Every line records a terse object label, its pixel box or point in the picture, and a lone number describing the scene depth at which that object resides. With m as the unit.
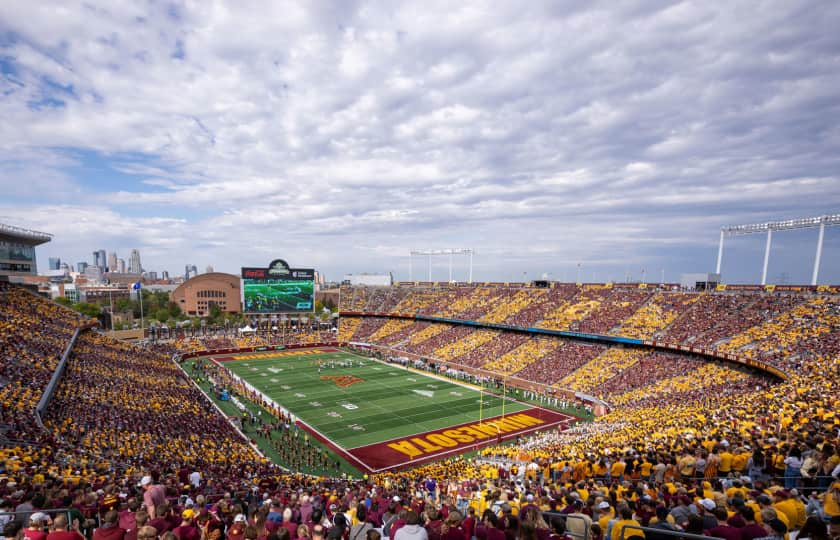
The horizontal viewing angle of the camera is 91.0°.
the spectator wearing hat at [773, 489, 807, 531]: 6.49
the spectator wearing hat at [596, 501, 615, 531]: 6.83
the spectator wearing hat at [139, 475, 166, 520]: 7.26
